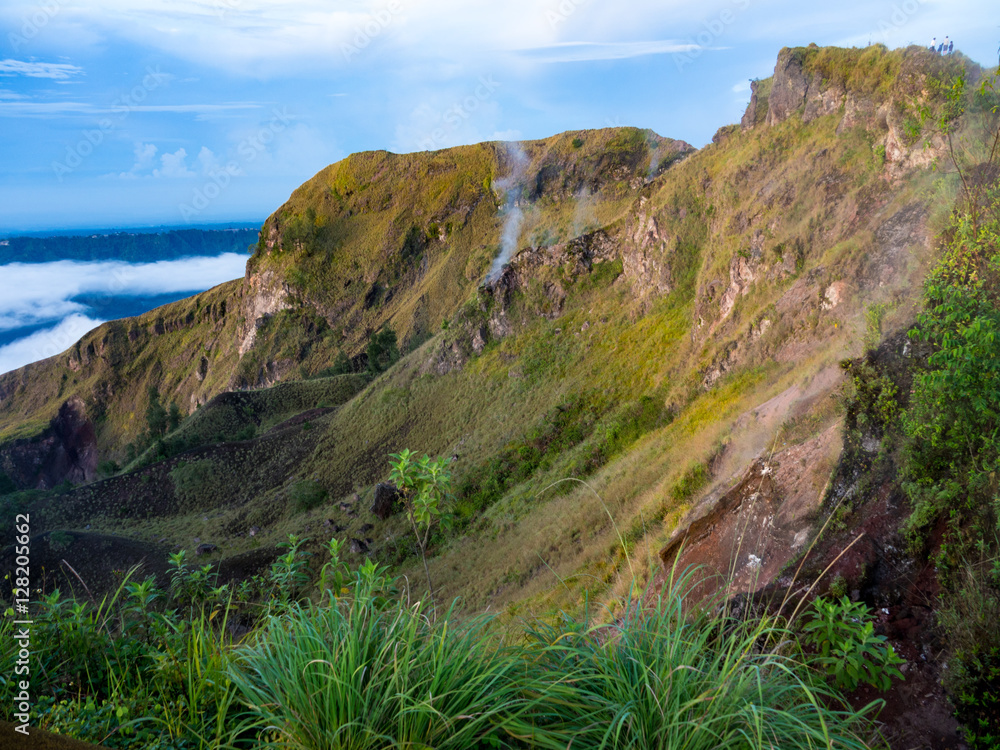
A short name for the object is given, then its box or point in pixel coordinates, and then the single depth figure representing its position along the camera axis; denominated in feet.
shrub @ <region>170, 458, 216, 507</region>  147.95
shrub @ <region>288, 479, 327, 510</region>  128.47
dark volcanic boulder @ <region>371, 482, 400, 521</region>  107.65
